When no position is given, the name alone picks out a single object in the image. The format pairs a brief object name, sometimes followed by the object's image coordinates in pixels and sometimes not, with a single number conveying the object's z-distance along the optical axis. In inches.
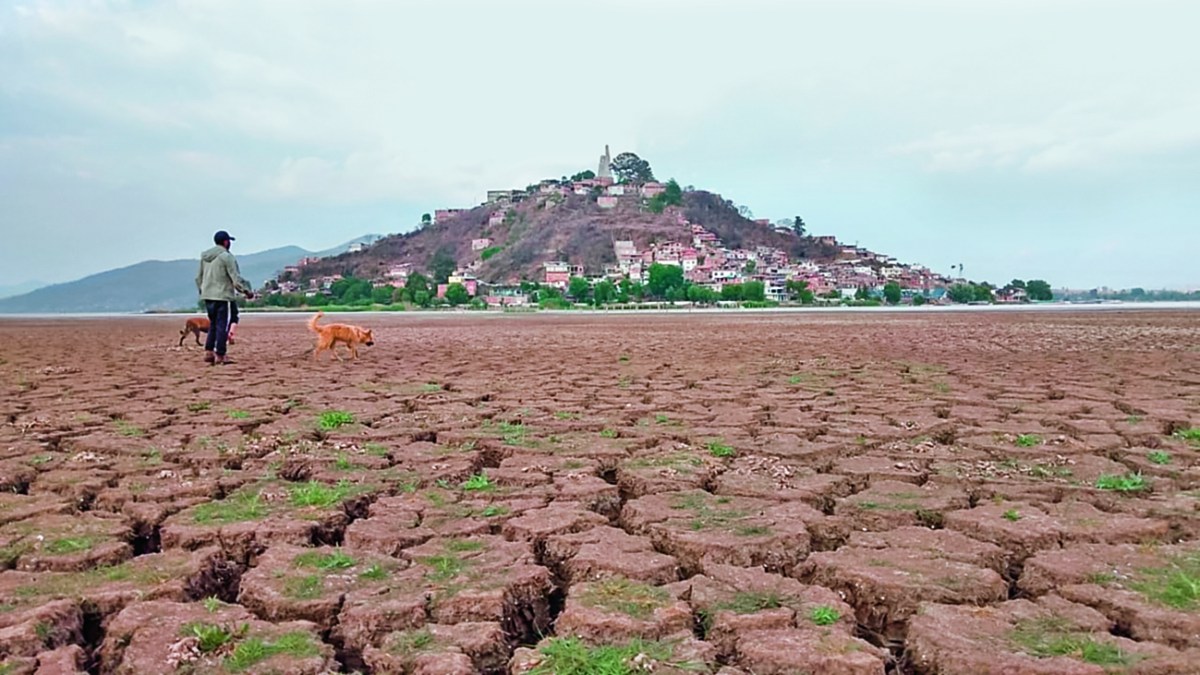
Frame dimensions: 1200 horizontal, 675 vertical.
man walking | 344.5
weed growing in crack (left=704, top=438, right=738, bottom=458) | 160.6
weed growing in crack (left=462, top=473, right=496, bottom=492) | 134.5
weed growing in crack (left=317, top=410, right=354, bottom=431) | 193.9
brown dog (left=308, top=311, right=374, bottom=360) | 389.1
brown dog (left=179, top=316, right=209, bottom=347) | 471.5
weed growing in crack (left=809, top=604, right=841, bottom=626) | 79.6
